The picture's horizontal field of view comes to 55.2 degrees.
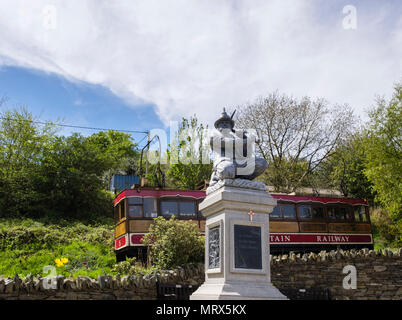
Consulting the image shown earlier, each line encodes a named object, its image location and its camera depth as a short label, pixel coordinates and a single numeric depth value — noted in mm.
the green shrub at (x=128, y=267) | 10578
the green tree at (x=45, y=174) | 20469
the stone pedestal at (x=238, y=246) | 6113
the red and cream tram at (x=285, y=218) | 13331
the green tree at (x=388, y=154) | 16281
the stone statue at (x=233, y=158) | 6832
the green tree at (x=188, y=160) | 26828
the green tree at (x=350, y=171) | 22266
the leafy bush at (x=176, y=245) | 10055
